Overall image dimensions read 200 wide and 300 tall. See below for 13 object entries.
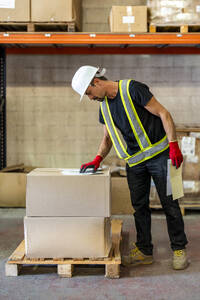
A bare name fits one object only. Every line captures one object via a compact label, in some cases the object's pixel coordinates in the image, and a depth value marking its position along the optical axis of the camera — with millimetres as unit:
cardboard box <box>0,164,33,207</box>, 6285
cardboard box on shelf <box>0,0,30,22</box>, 5676
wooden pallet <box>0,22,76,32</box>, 5734
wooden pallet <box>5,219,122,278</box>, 3454
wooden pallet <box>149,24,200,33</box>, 5660
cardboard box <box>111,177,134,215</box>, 6078
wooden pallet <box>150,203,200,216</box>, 5965
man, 3471
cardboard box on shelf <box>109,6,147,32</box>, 5656
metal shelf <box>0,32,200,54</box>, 5691
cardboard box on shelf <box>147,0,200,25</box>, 5578
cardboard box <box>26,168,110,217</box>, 3400
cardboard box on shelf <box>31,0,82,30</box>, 5664
